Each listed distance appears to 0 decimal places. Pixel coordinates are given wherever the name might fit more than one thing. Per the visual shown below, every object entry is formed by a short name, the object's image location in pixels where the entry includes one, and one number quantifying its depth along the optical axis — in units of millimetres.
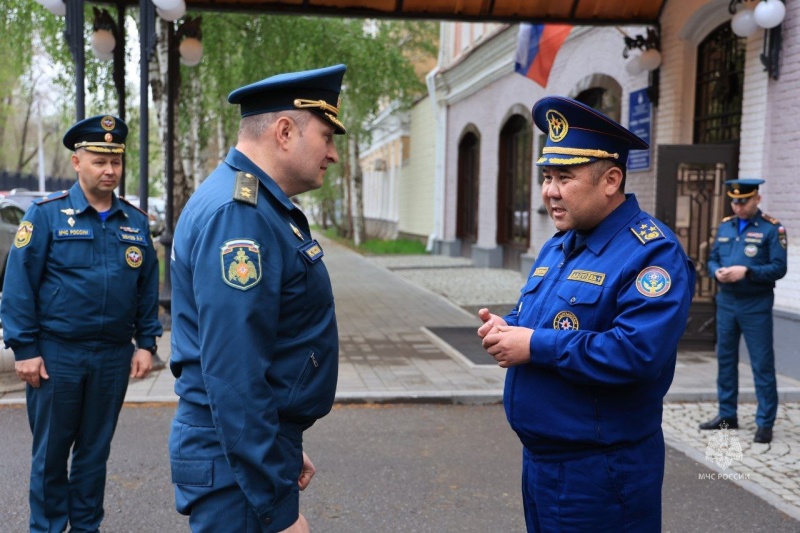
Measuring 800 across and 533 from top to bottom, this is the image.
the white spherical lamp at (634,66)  10953
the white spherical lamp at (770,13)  7914
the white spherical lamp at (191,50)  10289
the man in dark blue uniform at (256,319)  2037
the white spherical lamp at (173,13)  8477
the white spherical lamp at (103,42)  9594
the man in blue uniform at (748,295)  6082
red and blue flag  11641
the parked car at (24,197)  22075
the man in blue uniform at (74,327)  3768
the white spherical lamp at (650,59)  10719
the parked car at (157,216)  31789
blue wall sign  11328
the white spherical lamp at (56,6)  8602
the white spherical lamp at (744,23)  8289
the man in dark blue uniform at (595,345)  2402
